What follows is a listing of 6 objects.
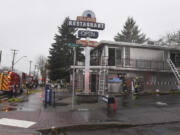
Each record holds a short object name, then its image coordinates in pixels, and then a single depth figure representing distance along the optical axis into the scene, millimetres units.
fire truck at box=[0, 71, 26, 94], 18328
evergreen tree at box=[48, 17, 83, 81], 39875
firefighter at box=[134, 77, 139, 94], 16800
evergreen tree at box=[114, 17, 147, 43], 58562
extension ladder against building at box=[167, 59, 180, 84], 18998
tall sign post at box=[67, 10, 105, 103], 13812
